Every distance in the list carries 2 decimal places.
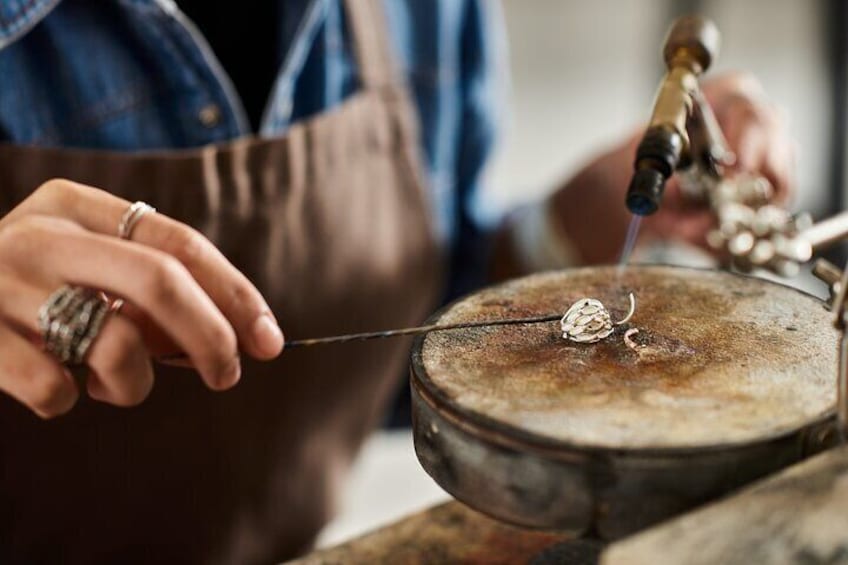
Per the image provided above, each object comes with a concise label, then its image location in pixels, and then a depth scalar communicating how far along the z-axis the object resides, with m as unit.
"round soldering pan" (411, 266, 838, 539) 0.78
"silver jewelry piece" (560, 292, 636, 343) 0.86
